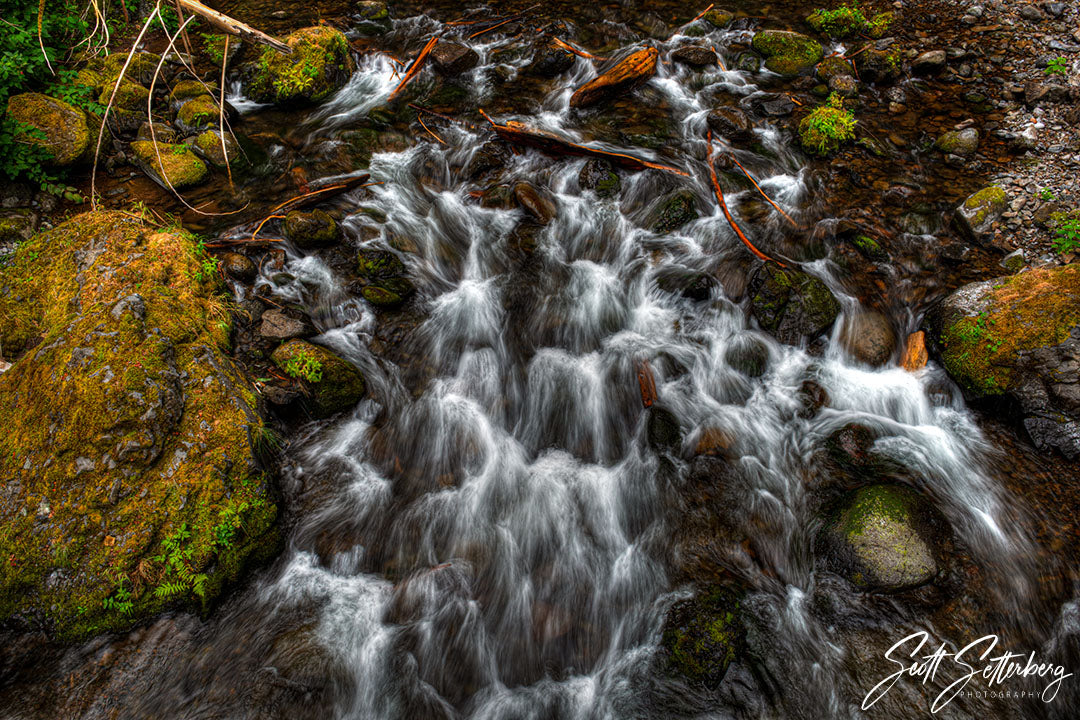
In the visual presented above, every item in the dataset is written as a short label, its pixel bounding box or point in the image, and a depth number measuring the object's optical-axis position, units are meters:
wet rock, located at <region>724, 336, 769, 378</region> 5.62
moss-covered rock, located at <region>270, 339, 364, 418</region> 4.91
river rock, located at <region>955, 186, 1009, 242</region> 6.18
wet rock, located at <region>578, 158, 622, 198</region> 7.18
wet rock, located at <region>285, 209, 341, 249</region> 6.05
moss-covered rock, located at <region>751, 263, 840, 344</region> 5.70
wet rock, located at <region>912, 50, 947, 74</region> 8.23
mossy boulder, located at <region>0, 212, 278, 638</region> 3.58
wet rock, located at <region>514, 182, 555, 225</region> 6.85
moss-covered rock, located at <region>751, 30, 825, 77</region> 8.82
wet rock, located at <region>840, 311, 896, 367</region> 5.60
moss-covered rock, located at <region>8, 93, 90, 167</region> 5.65
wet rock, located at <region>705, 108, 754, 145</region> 7.88
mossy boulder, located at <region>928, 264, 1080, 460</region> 4.66
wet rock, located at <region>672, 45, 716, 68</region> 9.06
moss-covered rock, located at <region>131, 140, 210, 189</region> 6.36
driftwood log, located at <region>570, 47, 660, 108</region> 8.27
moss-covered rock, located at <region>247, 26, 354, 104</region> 8.22
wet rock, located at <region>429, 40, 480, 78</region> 8.88
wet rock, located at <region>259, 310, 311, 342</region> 5.18
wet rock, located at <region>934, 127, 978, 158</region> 7.12
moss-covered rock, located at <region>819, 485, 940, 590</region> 4.02
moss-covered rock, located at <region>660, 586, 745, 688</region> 3.76
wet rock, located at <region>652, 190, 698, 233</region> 6.82
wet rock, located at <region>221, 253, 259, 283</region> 5.54
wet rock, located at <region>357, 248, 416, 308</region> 5.88
